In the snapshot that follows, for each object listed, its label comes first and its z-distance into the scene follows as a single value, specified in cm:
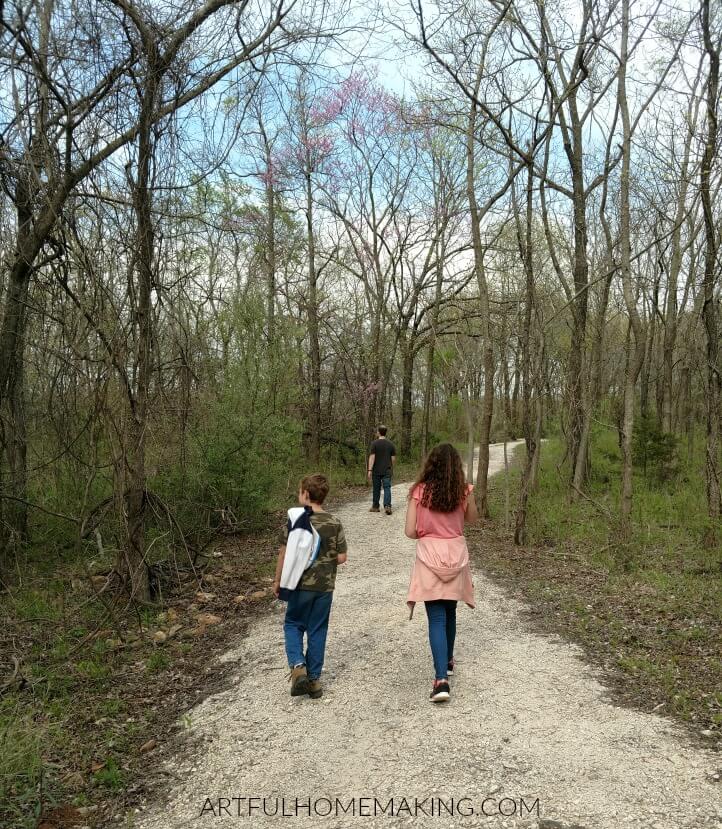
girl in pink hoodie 448
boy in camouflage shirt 457
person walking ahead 1283
